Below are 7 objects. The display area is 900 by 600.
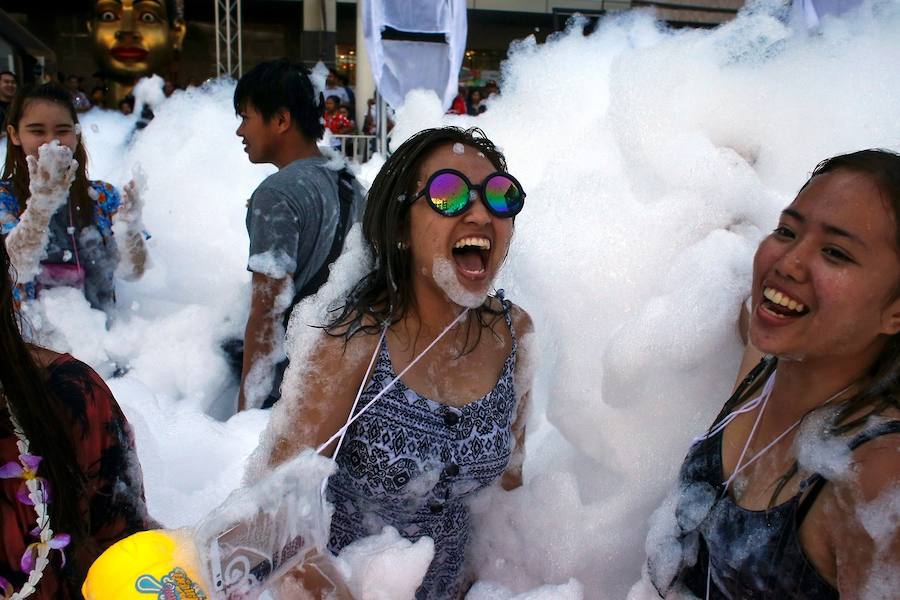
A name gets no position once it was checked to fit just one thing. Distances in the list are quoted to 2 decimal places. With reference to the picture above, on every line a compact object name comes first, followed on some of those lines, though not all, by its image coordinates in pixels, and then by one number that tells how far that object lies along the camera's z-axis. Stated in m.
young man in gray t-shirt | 2.36
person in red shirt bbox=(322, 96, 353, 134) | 8.14
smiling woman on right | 1.03
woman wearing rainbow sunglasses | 1.44
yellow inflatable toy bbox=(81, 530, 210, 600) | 0.89
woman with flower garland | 1.06
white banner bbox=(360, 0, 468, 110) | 5.18
